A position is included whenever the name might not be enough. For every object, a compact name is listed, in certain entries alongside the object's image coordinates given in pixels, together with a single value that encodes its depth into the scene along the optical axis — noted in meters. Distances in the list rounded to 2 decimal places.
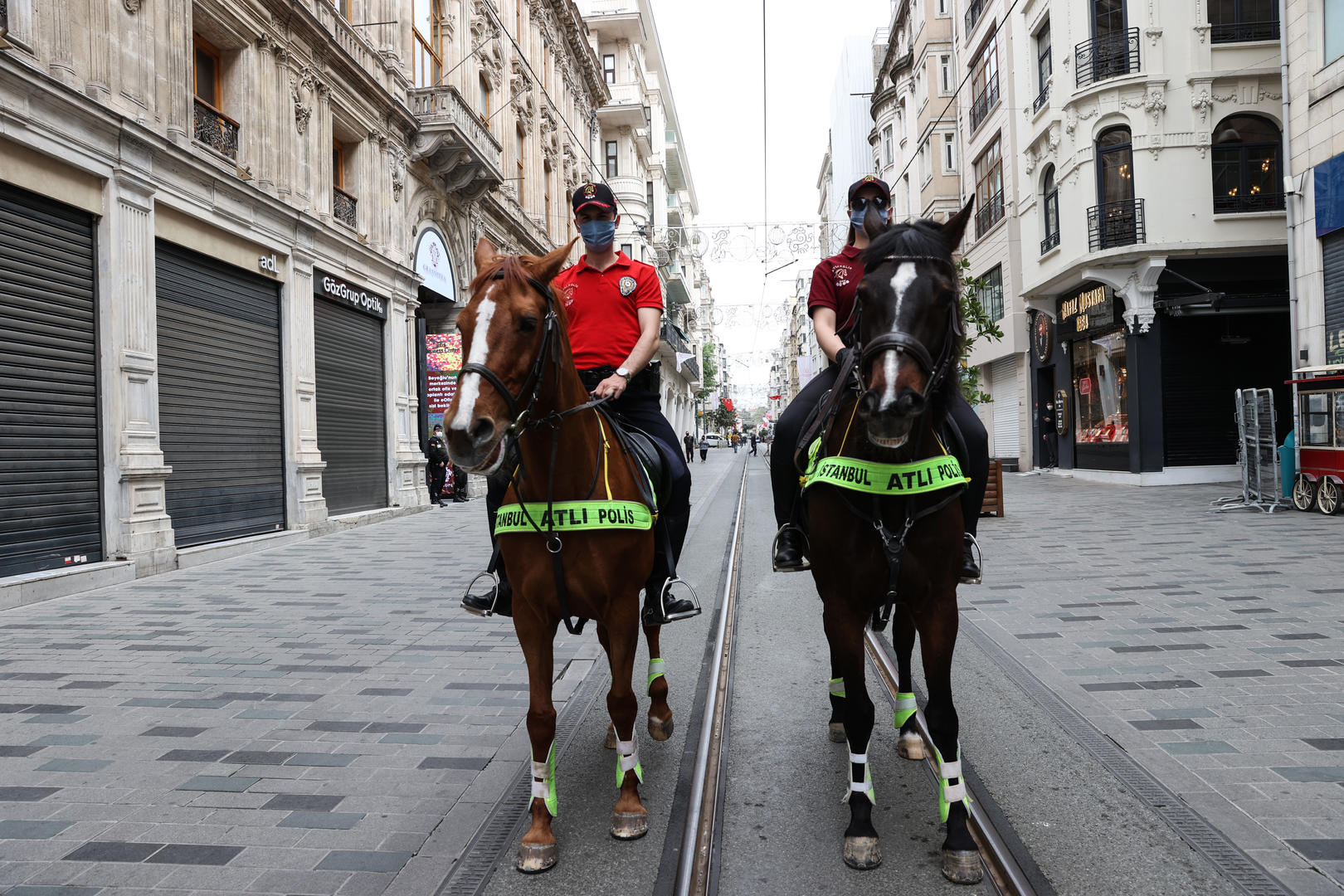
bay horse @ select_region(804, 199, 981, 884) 2.94
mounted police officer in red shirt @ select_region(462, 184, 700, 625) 4.07
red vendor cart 13.45
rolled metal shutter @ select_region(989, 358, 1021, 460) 30.14
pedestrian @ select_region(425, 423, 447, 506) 21.30
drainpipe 16.12
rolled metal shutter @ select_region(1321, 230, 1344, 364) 15.14
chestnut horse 3.04
